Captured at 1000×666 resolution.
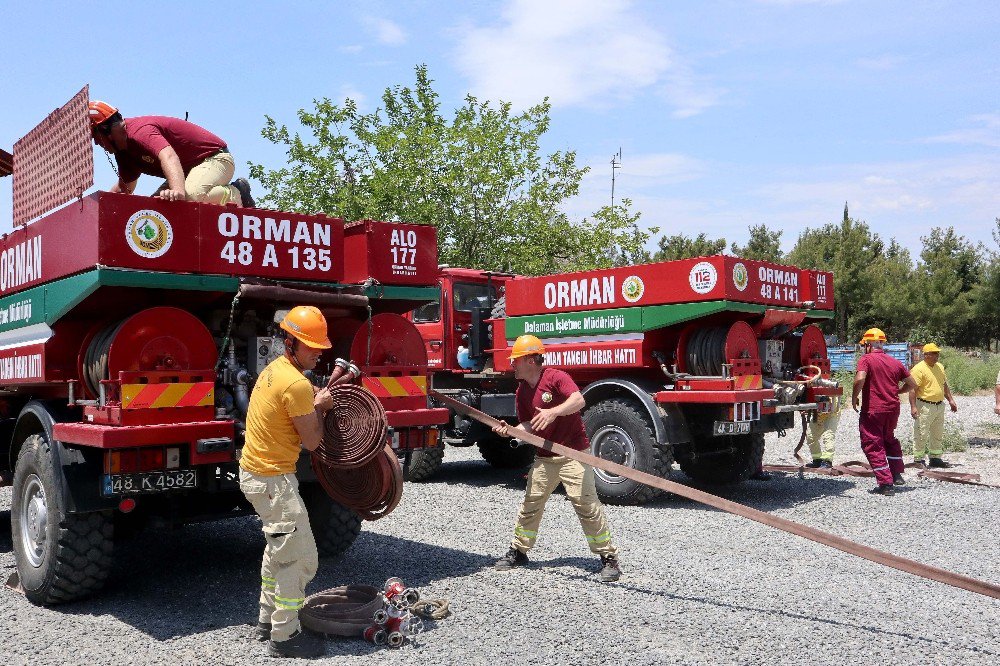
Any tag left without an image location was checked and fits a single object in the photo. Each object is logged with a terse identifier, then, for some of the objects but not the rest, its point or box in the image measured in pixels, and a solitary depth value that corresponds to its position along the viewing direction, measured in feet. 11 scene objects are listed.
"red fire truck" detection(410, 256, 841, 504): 30.04
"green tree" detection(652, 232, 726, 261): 157.99
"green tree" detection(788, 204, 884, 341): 143.33
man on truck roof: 19.99
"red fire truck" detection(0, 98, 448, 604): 17.02
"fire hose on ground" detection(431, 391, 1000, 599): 14.99
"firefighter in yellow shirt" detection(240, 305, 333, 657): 15.25
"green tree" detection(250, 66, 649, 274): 74.23
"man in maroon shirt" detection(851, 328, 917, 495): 33.32
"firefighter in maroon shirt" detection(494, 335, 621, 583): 20.76
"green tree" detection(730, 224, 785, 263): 178.07
